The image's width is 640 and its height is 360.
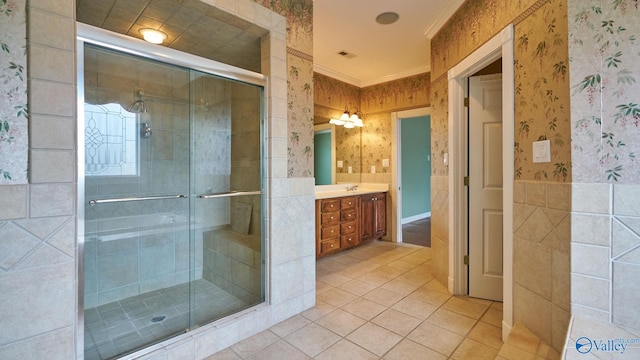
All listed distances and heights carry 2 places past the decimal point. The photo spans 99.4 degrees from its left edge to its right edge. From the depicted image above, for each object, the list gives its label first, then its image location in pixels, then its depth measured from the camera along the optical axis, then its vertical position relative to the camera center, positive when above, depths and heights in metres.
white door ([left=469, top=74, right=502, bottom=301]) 2.46 -0.08
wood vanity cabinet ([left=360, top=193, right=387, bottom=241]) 4.29 -0.62
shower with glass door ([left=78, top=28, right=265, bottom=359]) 2.07 -0.18
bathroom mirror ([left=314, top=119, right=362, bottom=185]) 4.51 +0.43
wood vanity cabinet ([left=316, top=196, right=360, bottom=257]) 3.66 -0.65
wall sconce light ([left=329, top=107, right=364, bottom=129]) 4.45 +0.96
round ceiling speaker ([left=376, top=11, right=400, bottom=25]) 2.70 +1.63
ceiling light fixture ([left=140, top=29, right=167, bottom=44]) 2.25 +1.22
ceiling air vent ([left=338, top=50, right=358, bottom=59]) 3.58 +1.67
